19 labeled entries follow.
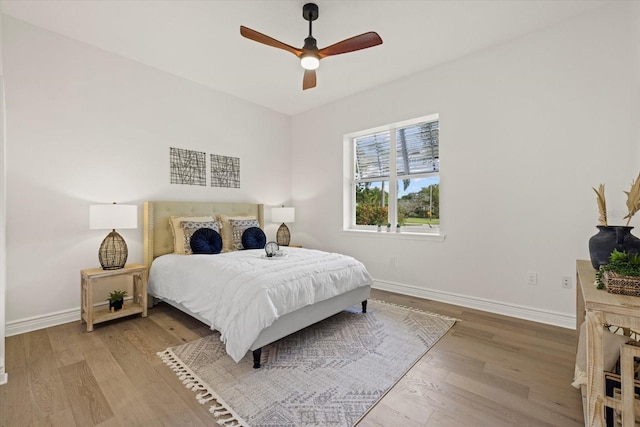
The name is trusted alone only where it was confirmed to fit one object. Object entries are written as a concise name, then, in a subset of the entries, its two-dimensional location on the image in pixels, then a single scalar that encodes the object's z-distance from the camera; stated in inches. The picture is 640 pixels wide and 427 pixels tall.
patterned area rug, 61.9
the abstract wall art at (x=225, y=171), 160.7
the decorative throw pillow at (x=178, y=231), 130.1
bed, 79.0
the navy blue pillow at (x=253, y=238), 144.5
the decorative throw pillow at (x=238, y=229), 147.5
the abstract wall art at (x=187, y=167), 144.2
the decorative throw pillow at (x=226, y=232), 148.6
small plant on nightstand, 112.0
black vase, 57.2
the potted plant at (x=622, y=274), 48.3
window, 145.2
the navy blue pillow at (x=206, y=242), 127.2
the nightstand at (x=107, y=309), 102.7
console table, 44.0
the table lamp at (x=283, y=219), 179.3
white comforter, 78.6
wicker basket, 48.1
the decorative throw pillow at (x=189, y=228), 128.7
